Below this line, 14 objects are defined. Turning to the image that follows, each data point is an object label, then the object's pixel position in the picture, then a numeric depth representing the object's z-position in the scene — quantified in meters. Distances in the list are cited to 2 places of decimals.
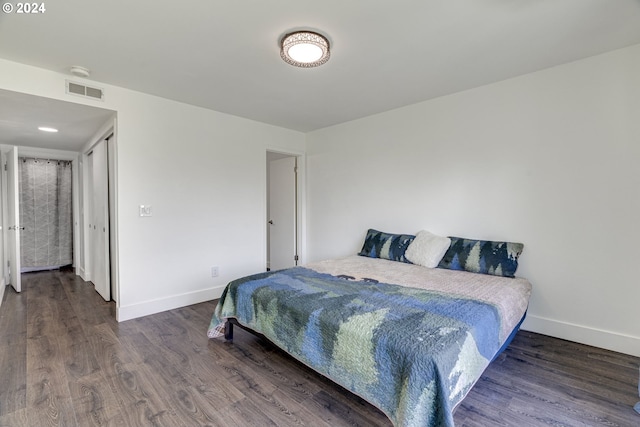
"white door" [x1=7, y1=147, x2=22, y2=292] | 3.62
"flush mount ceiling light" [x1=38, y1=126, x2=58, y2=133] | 3.53
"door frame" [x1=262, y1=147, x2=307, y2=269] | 4.72
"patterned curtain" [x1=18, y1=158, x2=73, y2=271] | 4.92
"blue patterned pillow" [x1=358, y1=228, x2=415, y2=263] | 3.26
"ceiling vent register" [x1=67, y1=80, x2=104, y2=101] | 2.62
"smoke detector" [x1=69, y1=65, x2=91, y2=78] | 2.45
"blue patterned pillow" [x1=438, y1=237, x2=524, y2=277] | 2.57
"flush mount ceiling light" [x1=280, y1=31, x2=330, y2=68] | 1.97
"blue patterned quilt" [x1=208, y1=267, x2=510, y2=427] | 1.29
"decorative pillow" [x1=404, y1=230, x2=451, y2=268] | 2.94
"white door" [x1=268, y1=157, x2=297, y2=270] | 4.80
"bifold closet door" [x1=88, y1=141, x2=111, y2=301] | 3.55
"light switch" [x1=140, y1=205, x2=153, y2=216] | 3.08
